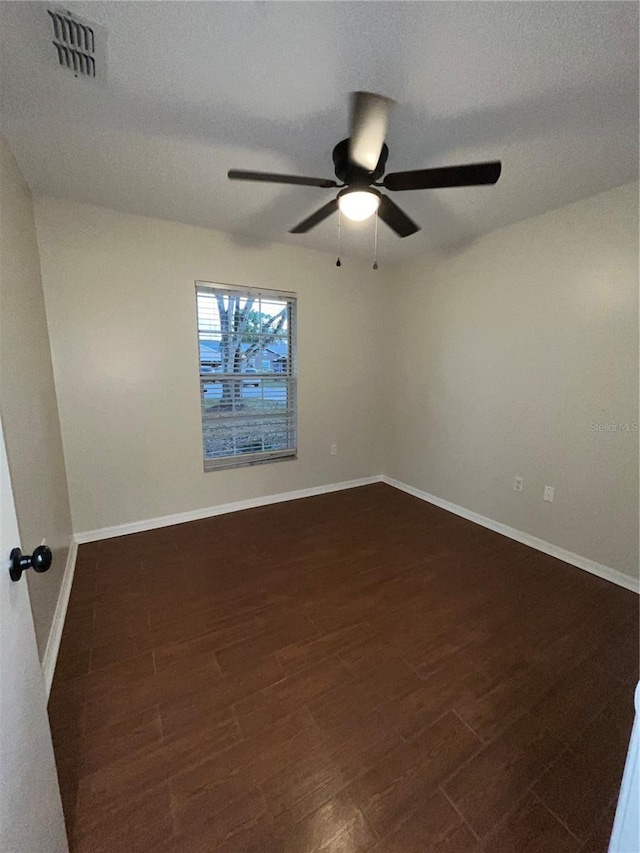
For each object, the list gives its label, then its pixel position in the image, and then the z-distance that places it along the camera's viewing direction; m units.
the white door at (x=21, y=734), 0.65
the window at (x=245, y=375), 3.10
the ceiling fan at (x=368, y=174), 1.34
